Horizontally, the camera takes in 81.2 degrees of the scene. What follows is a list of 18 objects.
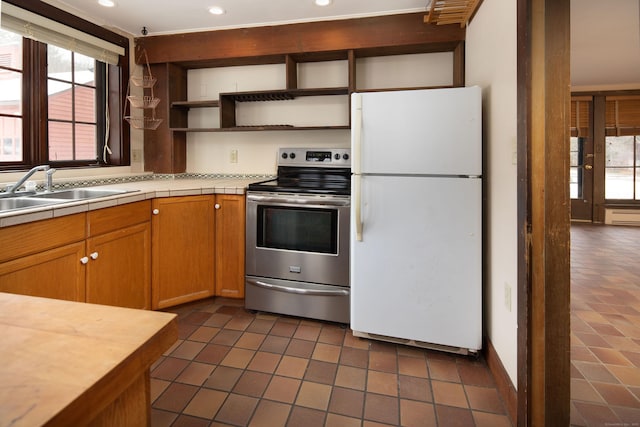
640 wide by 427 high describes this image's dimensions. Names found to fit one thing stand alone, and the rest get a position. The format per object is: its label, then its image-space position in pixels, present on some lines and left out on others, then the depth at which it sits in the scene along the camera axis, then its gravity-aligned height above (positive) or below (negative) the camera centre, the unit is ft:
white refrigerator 6.44 -0.27
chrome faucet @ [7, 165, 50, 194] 6.67 +0.33
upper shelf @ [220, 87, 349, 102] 9.25 +2.73
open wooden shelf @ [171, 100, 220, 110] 9.98 +2.65
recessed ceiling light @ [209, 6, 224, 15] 8.59 +4.44
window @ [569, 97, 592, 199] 20.03 +3.39
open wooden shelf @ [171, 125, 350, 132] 9.16 +1.84
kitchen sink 6.50 -0.01
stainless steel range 7.75 -1.07
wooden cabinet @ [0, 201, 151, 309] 5.22 -0.92
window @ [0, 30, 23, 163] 7.47 +2.13
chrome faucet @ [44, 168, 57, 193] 7.16 +0.41
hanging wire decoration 9.49 +2.58
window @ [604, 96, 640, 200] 19.60 +2.74
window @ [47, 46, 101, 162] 8.43 +2.30
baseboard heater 19.79 -0.91
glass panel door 20.26 +1.15
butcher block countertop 1.38 -0.71
